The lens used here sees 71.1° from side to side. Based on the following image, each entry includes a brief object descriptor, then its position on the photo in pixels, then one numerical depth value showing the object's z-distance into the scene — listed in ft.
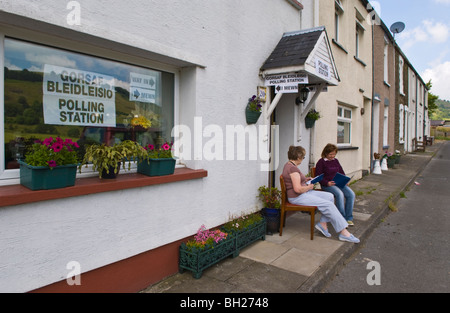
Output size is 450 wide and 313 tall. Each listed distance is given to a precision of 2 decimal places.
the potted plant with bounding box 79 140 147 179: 9.59
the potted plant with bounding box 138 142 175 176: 10.98
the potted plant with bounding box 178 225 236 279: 11.48
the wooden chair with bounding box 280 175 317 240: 15.75
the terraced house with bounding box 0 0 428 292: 8.28
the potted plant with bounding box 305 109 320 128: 21.77
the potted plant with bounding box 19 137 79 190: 8.02
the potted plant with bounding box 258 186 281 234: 16.43
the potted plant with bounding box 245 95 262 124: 15.49
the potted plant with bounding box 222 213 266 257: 13.67
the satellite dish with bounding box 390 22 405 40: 46.93
